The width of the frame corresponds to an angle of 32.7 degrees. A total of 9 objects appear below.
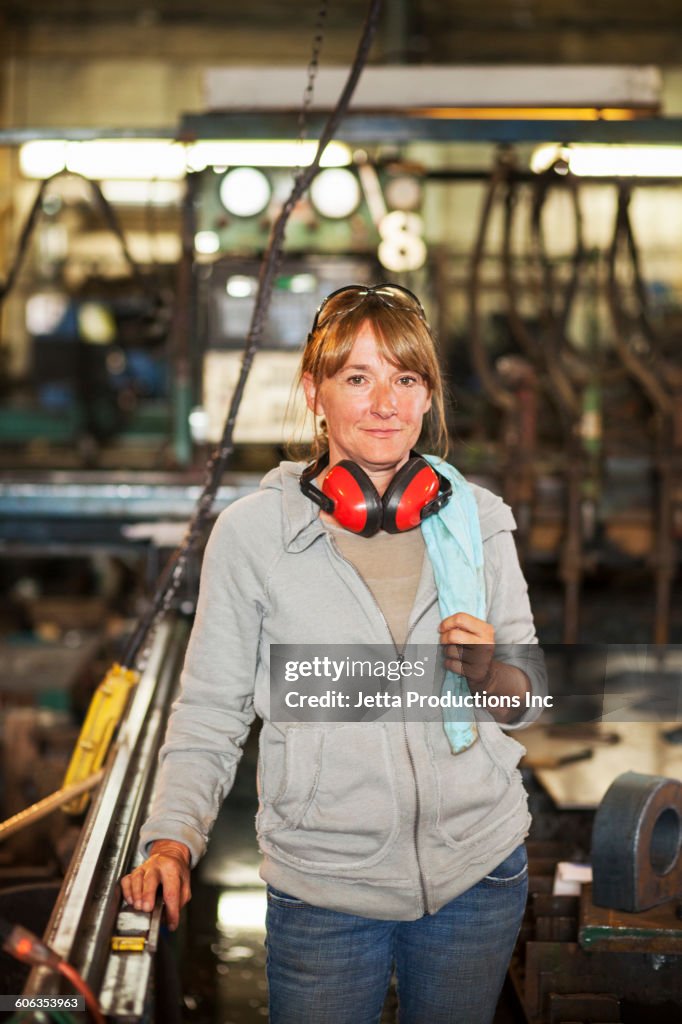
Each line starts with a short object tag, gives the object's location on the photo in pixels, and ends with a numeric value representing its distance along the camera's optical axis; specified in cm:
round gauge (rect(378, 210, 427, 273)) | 610
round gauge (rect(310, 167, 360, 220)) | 596
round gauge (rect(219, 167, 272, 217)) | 574
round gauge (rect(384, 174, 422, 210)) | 606
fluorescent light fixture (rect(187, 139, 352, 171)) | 522
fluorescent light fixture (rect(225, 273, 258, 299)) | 562
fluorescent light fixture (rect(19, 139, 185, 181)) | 582
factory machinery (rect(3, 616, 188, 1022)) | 152
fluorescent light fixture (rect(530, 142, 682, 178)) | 521
